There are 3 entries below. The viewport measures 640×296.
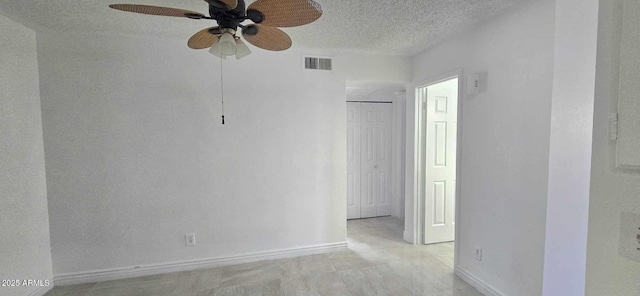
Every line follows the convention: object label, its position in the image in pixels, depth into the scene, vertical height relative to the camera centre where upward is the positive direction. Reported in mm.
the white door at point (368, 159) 4332 -390
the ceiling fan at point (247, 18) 1234 +615
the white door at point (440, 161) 3248 -315
